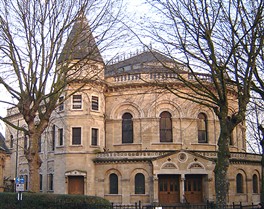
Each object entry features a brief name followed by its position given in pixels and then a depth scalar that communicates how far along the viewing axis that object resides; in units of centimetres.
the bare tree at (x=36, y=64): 2145
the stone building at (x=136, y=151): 3594
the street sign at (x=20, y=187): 1902
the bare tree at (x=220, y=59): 1755
